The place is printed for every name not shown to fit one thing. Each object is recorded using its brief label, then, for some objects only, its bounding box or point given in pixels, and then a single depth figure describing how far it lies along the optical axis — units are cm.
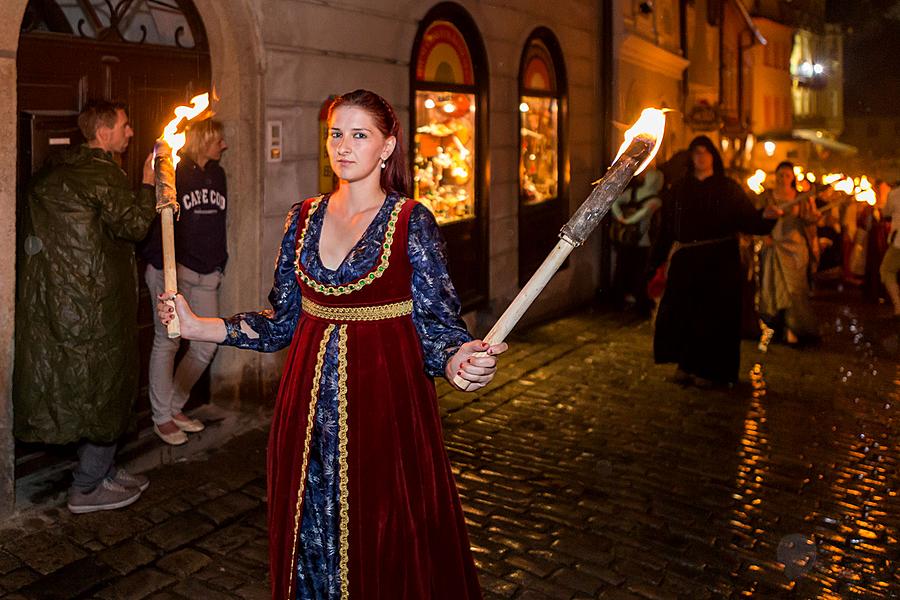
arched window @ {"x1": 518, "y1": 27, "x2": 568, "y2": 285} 1241
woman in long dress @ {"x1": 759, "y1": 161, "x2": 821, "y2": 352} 1098
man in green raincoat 545
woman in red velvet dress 344
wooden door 583
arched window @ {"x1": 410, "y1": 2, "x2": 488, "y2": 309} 1003
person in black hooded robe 880
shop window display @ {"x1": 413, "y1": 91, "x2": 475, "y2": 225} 1015
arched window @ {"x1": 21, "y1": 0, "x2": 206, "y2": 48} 619
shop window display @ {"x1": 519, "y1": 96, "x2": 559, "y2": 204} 1242
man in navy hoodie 666
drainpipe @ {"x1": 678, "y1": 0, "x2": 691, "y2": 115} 2039
